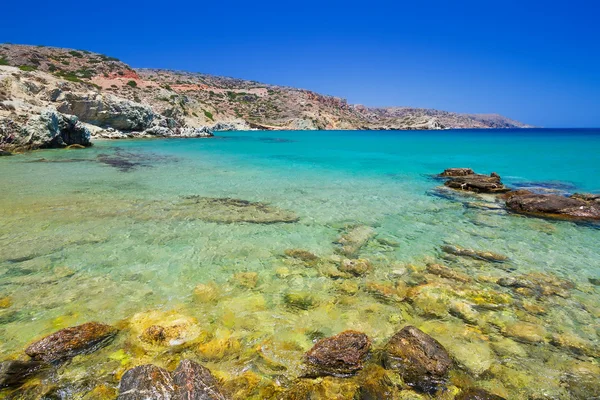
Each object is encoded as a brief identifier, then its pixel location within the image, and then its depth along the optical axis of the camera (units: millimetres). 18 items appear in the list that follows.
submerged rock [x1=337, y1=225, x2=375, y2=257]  7318
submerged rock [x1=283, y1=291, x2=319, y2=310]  5152
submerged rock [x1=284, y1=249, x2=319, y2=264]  6801
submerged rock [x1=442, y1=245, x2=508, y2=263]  7016
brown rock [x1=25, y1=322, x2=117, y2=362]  3807
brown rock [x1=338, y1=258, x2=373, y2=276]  6289
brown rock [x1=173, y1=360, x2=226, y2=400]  3115
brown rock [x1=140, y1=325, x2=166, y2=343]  4188
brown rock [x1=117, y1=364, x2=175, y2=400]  3039
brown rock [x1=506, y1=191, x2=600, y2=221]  10273
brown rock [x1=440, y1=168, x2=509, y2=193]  13969
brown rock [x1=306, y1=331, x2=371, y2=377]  3738
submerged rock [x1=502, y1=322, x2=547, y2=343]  4406
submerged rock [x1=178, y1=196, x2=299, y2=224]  9502
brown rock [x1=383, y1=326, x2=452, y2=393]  3607
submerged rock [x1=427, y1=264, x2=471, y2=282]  6085
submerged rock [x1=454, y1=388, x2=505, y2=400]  3350
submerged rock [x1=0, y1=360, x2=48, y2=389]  3361
